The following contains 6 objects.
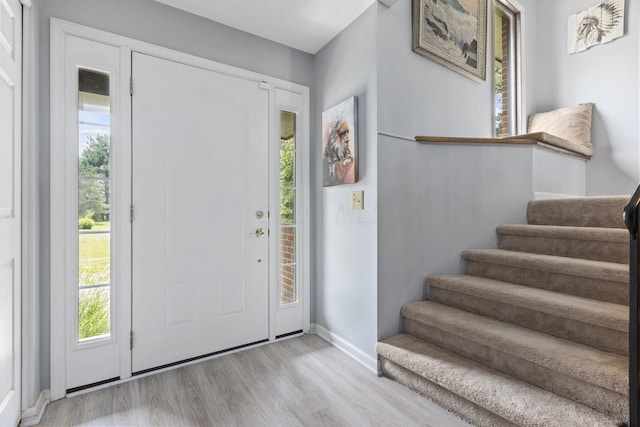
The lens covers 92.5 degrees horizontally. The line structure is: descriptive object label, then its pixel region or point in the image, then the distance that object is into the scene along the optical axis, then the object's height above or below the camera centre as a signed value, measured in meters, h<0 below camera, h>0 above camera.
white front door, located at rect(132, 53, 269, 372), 1.93 +0.01
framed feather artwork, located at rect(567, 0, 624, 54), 2.82 +1.82
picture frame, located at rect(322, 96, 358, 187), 2.12 +0.52
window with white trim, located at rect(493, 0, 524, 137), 3.39 +1.65
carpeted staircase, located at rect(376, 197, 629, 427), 1.26 -0.61
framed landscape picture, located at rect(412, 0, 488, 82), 2.22 +1.44
